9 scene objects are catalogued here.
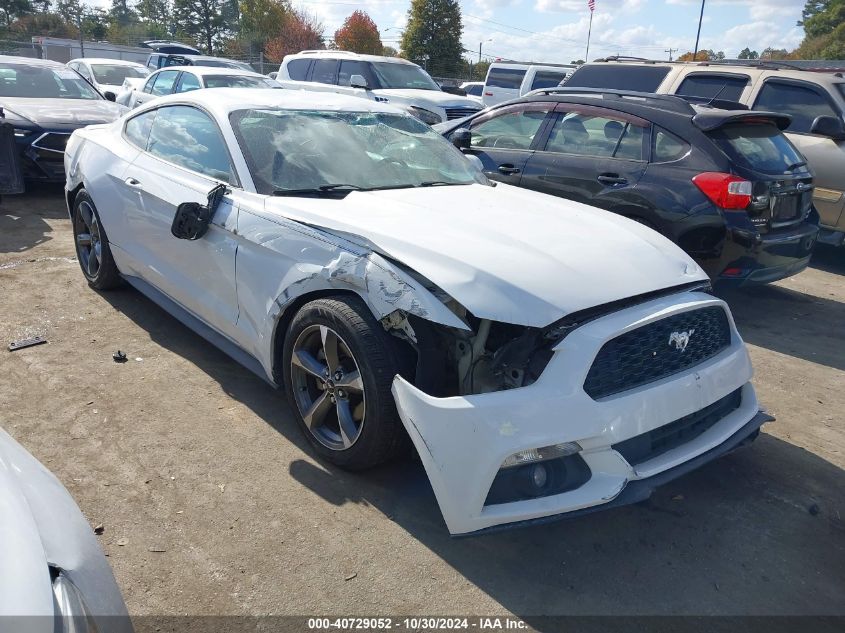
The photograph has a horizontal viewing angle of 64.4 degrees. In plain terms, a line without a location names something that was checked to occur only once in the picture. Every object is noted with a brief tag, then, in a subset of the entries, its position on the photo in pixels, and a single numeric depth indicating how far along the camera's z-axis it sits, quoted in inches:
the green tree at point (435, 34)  1823.3
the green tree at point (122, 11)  3646.7
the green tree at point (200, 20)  2691.9
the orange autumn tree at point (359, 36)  2133.4
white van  710.5
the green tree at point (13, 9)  2098.9
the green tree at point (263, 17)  2213.3
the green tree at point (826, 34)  1737.1
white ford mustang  98.1
